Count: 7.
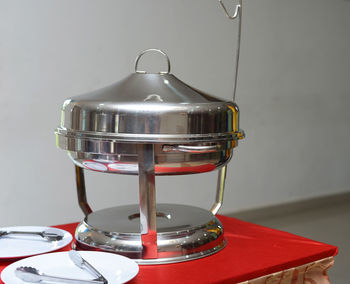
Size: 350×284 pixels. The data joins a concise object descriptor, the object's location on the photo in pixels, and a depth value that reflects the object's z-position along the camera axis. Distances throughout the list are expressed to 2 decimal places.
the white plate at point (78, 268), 0.90
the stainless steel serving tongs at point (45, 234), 1.14
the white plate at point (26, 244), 1.04
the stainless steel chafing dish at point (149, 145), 1.00
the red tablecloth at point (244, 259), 0.97
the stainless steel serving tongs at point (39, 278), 0.86
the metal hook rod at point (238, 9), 1.27
